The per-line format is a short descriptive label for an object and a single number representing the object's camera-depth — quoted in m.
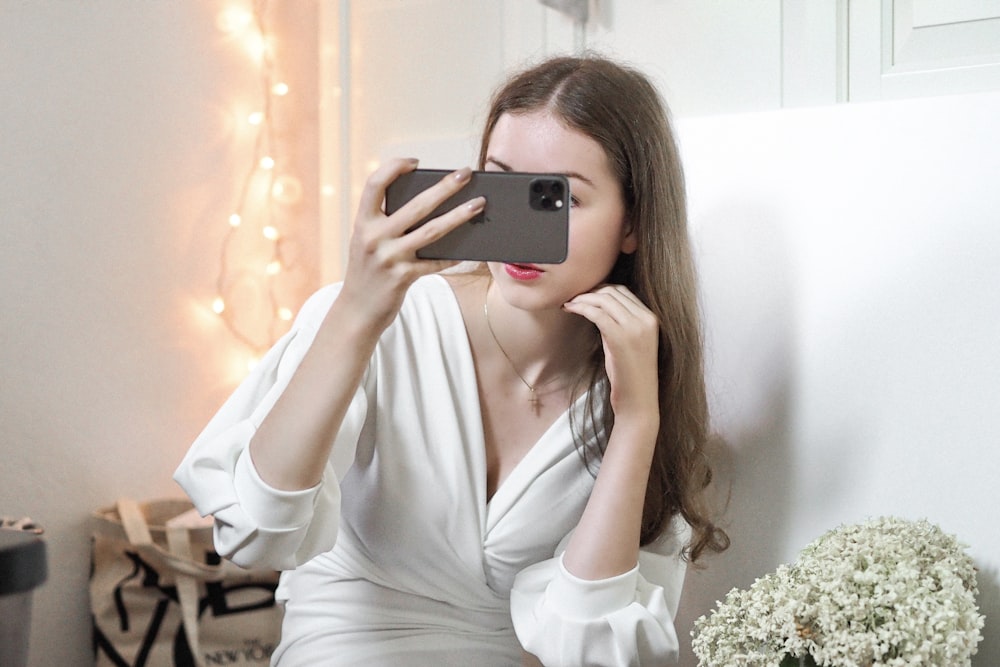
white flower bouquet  0.72
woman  0.88
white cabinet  1.58
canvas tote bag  1.48
